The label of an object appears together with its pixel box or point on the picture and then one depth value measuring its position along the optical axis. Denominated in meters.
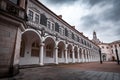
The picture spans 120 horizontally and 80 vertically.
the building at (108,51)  57.31
